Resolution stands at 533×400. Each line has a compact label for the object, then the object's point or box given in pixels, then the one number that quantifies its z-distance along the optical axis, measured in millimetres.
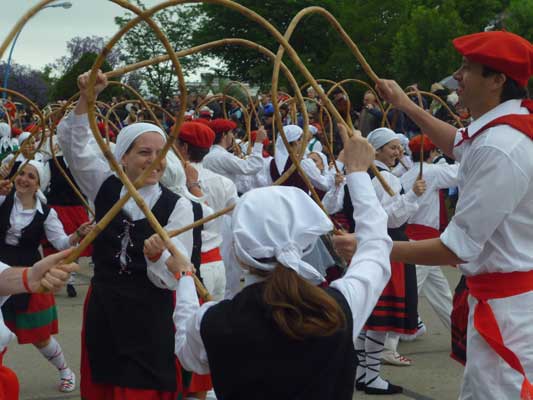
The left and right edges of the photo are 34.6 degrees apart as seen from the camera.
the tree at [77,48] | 53750
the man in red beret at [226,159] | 7742
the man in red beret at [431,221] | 6816
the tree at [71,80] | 28203
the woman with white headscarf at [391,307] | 5715
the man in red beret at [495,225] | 3010
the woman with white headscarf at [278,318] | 2307
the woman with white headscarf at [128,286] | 3816
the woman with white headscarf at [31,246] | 5594
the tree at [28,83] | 43469
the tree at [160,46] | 26531
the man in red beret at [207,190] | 5766
